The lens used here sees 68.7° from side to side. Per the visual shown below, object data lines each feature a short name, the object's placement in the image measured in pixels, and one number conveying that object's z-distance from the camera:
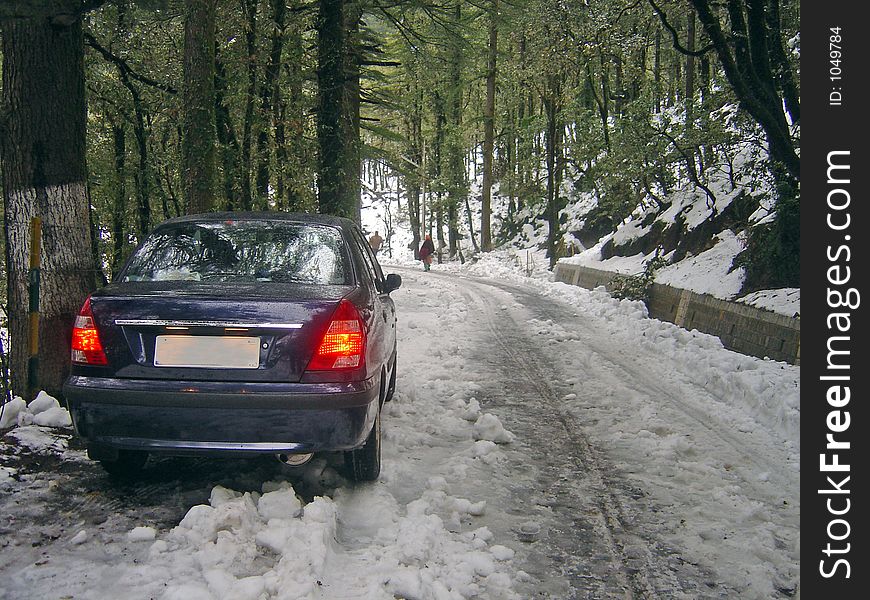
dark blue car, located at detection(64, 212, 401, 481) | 3.37
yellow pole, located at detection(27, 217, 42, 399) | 4.92
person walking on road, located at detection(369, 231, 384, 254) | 28.58
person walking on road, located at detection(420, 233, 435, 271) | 27.84
